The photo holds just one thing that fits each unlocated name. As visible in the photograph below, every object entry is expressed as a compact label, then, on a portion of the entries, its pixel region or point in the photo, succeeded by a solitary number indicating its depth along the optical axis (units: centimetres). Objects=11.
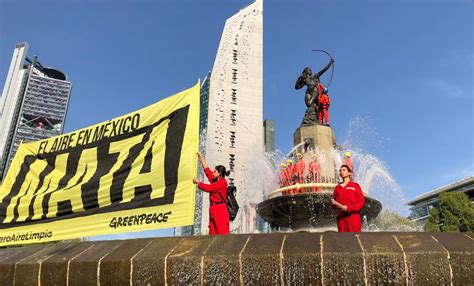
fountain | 1030
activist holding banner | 585
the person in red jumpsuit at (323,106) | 1395
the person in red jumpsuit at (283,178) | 1132
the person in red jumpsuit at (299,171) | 1109
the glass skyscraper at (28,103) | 13425
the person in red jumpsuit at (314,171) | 1127
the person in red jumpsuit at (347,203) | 530
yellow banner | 539
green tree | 3052
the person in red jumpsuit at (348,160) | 1097
